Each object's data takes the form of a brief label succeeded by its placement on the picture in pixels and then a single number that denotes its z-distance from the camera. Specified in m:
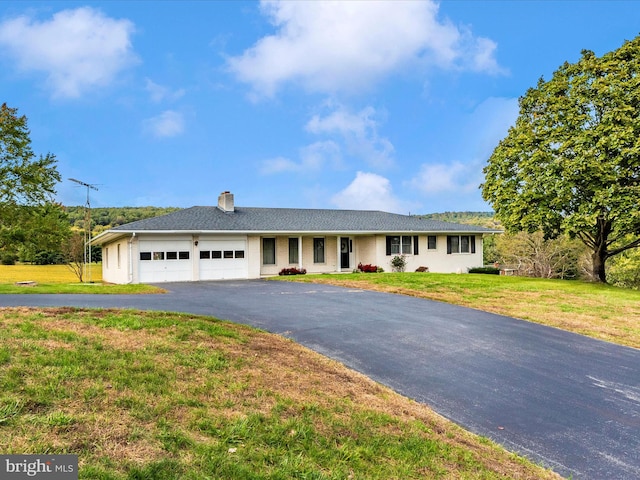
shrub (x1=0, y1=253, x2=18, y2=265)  40.03
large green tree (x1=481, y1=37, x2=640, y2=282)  17.98
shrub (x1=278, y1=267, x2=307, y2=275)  23.05
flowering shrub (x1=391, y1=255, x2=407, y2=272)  24.61
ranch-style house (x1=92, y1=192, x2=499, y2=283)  19.83
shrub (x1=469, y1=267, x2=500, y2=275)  26.17
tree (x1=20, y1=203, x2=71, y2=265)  22.33
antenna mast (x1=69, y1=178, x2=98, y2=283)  25.26
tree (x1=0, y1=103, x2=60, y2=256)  22.19
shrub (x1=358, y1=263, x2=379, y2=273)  24.11
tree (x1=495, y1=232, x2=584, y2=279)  33.41
